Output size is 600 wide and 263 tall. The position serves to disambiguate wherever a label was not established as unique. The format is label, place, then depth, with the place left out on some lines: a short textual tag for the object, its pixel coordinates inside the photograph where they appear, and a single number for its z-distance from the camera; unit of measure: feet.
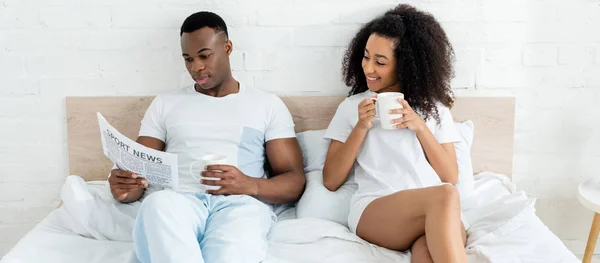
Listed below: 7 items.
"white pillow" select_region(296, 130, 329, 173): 6.50
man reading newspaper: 5.38
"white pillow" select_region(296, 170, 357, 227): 5.85
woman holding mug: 5.27
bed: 5.10
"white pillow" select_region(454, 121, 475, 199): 6.12
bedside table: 6.24
